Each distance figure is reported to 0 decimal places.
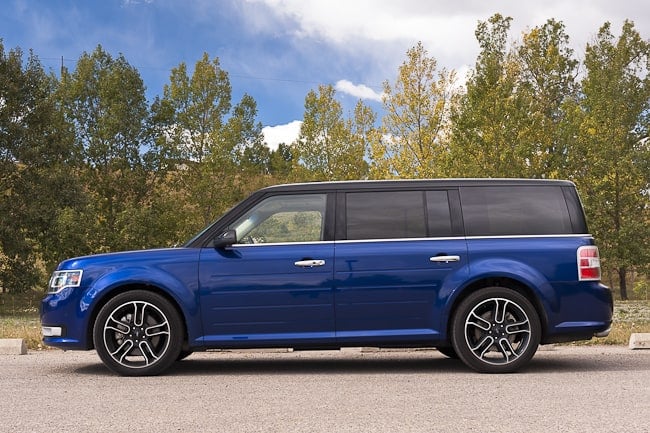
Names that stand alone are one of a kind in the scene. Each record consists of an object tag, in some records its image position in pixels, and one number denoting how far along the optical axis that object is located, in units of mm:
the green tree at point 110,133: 47125
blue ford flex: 7828
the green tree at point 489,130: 32031
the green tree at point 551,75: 38688
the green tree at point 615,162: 38062
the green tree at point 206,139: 45750
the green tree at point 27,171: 34812
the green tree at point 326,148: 45656
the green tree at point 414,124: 35312
